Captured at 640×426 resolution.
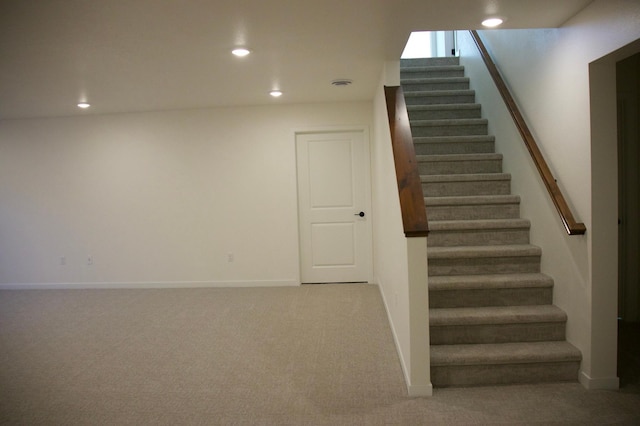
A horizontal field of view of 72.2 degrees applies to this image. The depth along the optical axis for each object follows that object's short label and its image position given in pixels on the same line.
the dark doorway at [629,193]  3.61
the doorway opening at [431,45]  6.18
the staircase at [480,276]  2.71
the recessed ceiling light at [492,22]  2.76
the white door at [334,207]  5.45
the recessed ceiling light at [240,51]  3.16
